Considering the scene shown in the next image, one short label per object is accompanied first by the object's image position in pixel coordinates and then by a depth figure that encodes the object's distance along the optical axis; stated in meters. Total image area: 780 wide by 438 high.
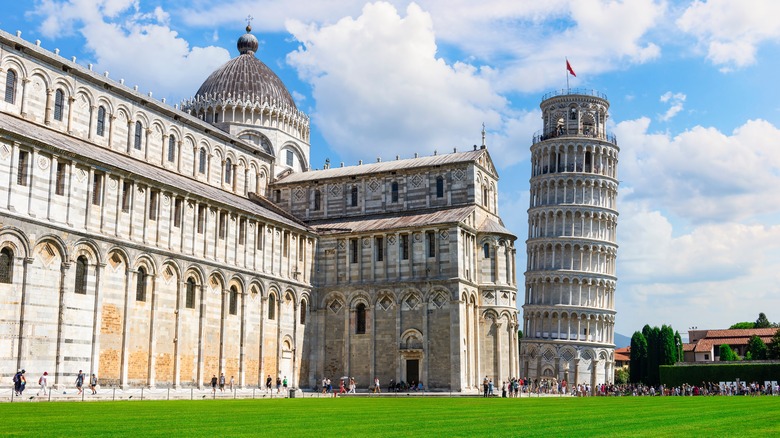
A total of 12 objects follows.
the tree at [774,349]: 99.62
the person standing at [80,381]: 37.19
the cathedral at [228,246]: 37.81
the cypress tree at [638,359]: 94.38
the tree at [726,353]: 106.44
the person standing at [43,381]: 34.74
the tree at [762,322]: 147.12
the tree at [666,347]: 91.44
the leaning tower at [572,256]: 89.75
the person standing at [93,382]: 36.96
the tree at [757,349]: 104.38
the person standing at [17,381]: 32.94
